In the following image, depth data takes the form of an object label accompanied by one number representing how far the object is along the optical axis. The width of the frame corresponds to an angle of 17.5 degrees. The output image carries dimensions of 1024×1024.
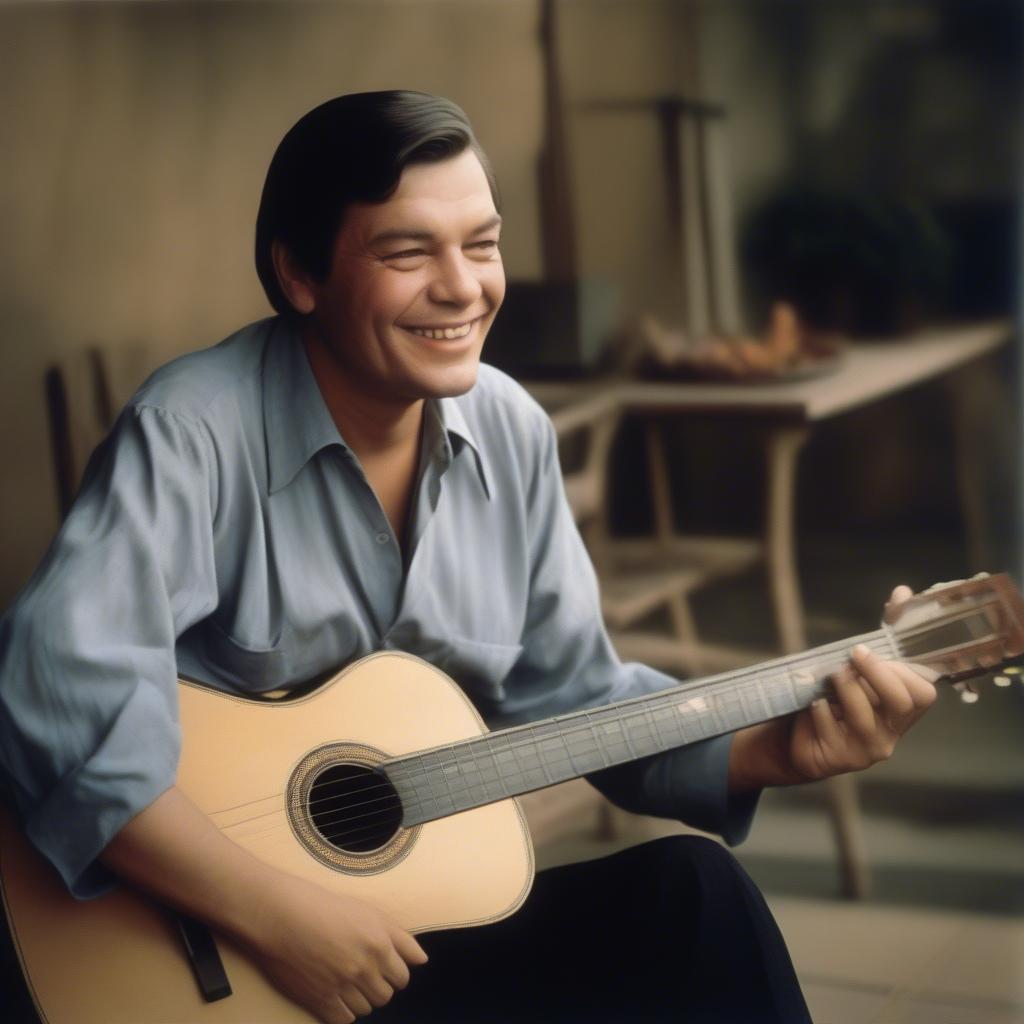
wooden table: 3.16
